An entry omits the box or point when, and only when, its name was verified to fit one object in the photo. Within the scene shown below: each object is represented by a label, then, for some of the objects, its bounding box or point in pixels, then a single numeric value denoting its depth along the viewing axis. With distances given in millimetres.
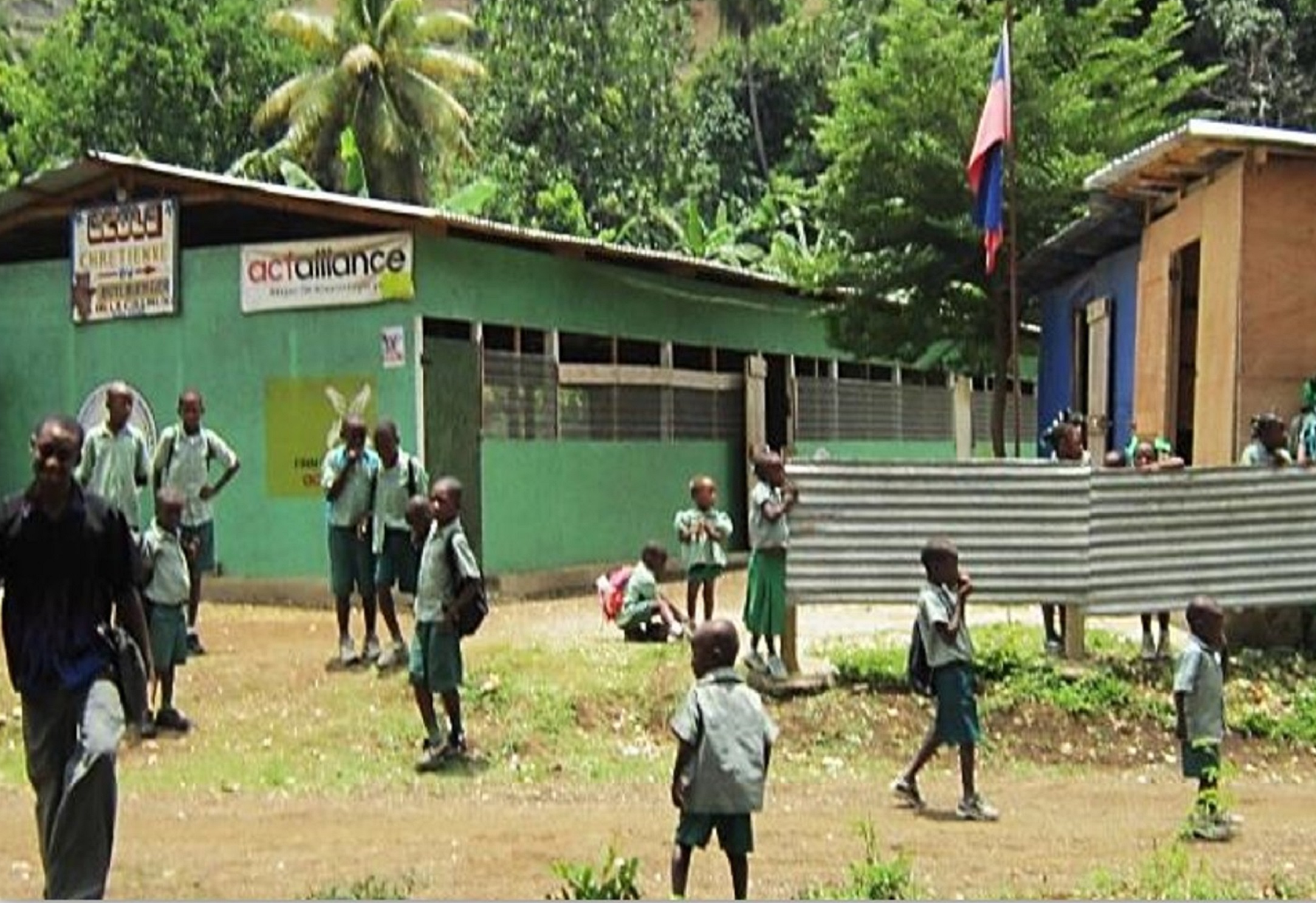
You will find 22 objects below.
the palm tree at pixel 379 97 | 30891
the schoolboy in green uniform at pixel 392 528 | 10562
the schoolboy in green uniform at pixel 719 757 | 5828
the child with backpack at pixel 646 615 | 11242
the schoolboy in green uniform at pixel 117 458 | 10227
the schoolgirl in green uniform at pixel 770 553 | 9844
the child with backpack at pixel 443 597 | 8562
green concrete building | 14172
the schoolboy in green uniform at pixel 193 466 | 10977
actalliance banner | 14031
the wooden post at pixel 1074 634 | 10203
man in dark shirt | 5148
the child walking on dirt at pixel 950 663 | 7801
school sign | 14789
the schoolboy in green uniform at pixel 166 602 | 9391
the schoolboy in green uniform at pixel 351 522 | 10664
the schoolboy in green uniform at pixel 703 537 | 11570
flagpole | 11977
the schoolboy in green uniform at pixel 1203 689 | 7477
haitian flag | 12477
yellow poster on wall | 14320
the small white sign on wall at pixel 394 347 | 14039
